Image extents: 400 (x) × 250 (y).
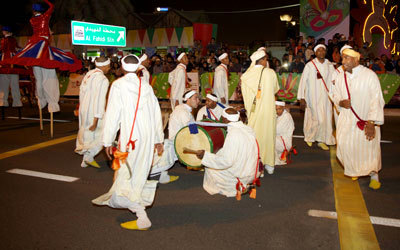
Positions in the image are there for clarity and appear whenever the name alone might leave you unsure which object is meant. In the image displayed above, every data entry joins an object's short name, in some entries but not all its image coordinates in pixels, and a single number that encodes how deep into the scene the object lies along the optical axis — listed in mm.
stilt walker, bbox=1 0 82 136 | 8695
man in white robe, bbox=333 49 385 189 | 5297
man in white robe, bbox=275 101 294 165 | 6855
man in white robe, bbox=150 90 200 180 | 5746
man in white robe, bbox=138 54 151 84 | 7895
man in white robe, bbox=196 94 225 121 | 6629
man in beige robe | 6148
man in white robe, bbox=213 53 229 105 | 9508
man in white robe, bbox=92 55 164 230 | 4117
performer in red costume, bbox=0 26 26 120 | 10625
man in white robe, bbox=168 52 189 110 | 9750
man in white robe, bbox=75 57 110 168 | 6578
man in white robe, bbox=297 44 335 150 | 7949
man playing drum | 4875
